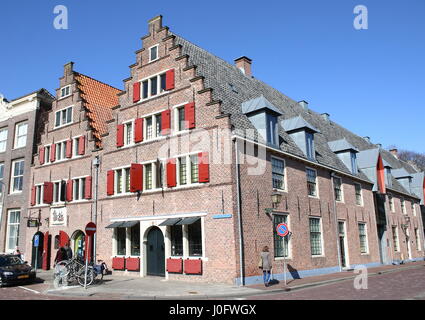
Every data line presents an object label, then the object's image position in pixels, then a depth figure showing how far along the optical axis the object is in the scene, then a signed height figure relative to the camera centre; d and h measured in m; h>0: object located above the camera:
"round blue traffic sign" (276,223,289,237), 16.44 +0.18
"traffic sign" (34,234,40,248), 26.03 +0.00
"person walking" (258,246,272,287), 16.52 -1.27
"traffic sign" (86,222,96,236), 16.16 +0.41
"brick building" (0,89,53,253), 29.45 +6.60
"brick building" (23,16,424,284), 17.59 +3.24
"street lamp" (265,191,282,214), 17.66 +1.68
